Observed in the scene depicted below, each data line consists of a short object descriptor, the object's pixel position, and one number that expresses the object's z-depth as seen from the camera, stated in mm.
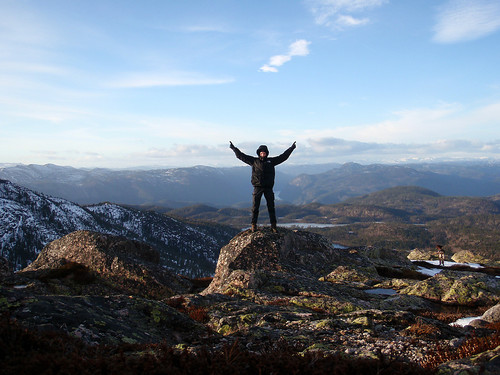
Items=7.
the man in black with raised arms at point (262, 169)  22219
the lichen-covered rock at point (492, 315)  11800
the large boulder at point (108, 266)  20719
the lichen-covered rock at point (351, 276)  22703
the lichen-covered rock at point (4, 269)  17655
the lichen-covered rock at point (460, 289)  17531
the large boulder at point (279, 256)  22734
